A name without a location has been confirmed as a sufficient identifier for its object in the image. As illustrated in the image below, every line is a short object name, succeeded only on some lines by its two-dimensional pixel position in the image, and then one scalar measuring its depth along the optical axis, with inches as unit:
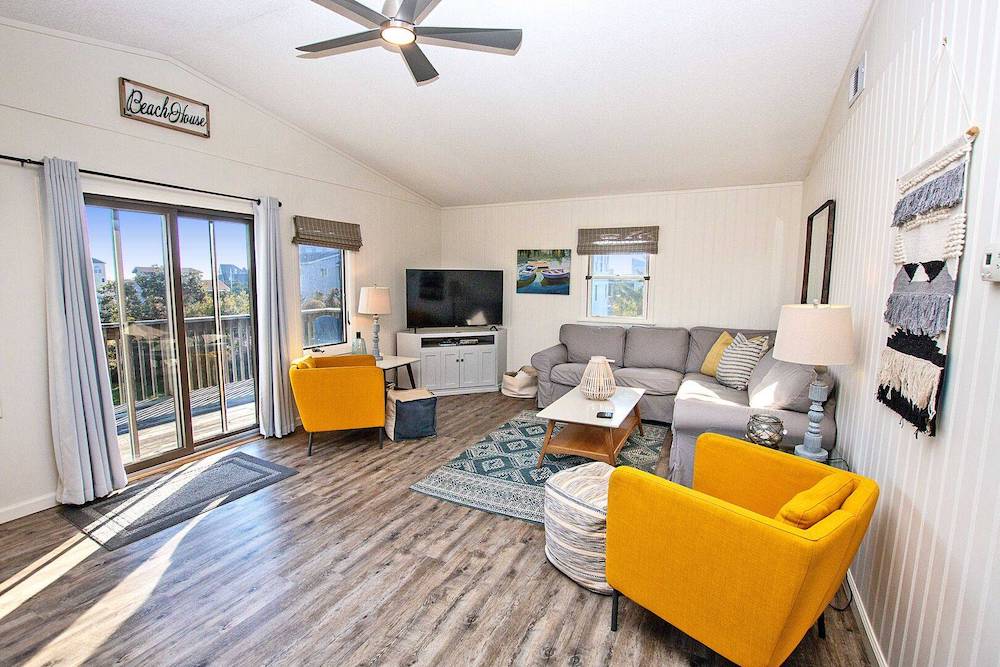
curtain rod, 106.9
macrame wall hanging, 54.6
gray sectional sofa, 112.9
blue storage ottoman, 160.9
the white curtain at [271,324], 160.6
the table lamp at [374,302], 191.6
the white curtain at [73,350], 112.5
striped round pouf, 84.0
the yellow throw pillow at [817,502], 56.7
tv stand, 221.8
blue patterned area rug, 119.1
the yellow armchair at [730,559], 54.0
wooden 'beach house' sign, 126.1
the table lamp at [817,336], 81.2
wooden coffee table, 129.4
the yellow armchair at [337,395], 148.1
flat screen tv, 226.7
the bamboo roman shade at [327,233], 174.4
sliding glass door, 132.0
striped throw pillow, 161.6
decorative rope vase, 146.2
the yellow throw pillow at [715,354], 181.2
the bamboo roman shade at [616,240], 209.9
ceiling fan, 78.5
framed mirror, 122.5
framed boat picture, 231.1
